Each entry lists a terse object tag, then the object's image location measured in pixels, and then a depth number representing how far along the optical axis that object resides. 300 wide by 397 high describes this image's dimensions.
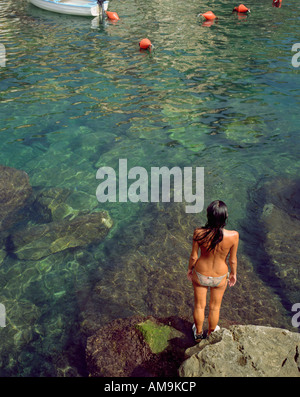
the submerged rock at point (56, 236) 7.48
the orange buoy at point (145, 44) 18.80
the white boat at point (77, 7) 25.33
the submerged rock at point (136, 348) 4.50
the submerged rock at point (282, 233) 6.44
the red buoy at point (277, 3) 27.75
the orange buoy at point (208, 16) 25.06
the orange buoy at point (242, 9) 26.65
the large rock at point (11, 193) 8.45
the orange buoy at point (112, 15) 25.30
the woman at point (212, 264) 4.21
